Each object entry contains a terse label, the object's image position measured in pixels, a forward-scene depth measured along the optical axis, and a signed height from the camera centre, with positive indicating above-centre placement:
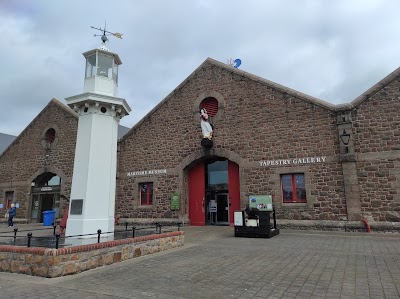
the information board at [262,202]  13.90 +0.36
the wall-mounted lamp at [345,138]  13.66 +3.17
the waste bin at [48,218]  20.06 -0.38
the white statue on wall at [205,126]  16.67 +4.62
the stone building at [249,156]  13.38 +2.84
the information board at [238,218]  12.09 -0.31
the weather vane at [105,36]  10.43 +5.99
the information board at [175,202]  16.98 +0.49
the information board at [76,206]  9.10 +0.17
